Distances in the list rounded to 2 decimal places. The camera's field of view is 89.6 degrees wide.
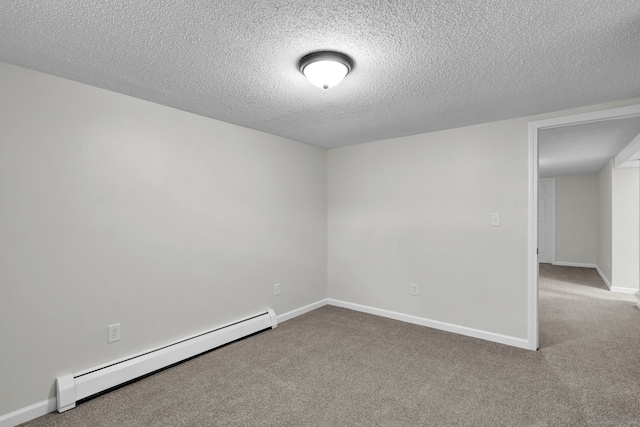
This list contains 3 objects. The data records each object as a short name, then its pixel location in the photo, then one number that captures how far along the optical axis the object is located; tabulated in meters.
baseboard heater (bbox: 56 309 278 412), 2.12
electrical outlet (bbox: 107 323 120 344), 2.40
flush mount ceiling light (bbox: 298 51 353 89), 1.83
